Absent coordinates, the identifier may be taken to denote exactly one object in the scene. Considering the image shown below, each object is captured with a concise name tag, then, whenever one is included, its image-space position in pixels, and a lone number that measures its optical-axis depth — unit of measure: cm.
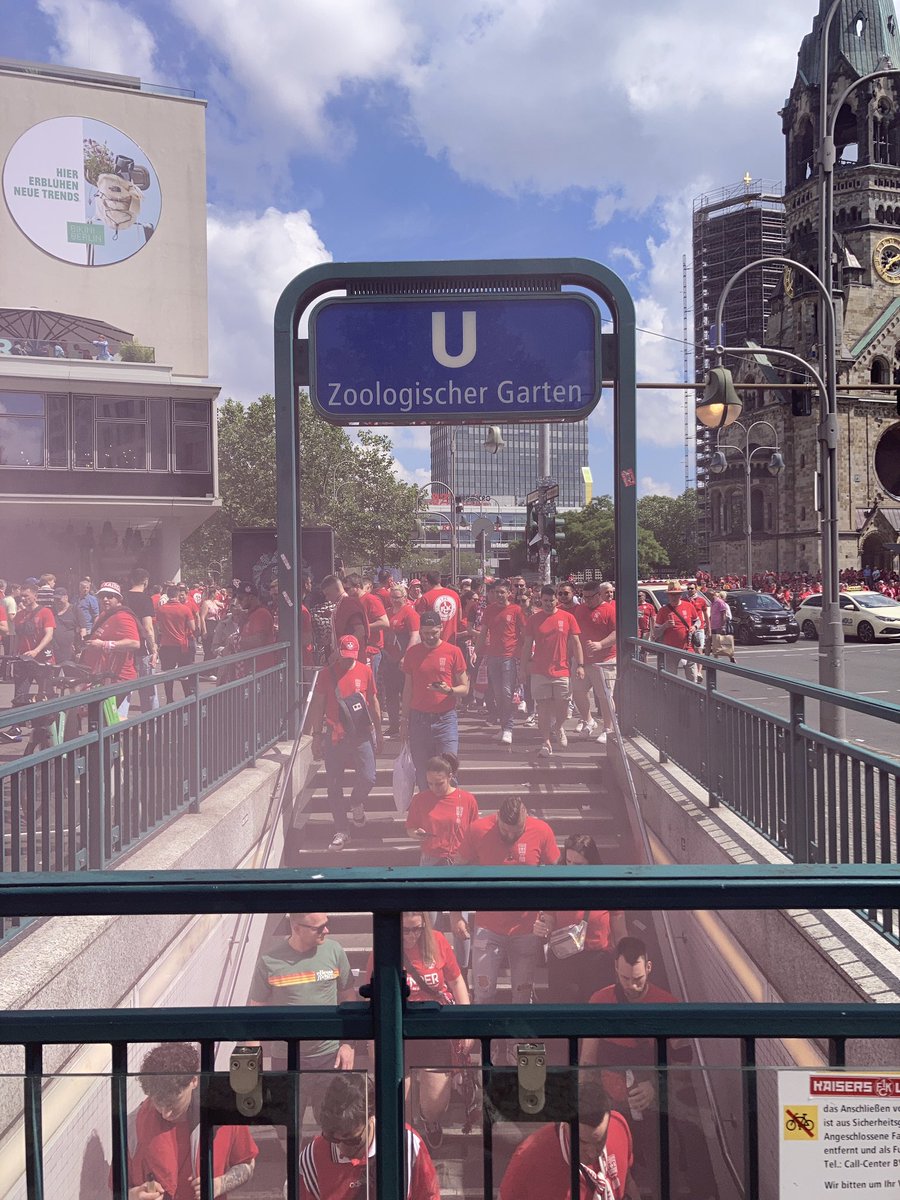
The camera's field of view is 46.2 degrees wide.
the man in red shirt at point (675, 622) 1323
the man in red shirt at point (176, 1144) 196
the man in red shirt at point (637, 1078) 192
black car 3189
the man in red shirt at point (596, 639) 1147
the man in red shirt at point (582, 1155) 193
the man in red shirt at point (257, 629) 1095
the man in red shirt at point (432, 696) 860
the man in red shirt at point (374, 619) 1112
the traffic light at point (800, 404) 1992
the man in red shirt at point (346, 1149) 193
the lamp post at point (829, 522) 1235
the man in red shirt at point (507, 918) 506
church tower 7044
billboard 6550
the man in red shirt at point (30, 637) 1360
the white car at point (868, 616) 3000
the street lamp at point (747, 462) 3300
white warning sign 183
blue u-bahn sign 899
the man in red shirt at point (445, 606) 1064
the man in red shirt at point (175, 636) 1410
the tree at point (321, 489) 6106
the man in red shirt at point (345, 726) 853
